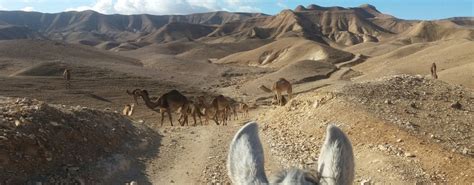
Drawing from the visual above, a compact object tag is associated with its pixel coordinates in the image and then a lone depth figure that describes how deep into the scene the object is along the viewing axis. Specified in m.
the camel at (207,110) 20.77
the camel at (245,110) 22.66
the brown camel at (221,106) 20.67
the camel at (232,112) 22.39
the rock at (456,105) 16.31
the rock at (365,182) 9.78
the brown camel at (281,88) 24.00
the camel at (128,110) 21.22
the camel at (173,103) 19.16
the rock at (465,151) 11.51
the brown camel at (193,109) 20.03
